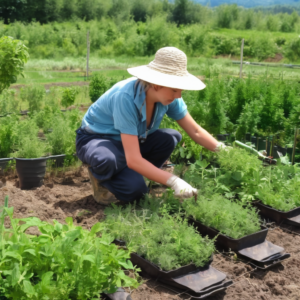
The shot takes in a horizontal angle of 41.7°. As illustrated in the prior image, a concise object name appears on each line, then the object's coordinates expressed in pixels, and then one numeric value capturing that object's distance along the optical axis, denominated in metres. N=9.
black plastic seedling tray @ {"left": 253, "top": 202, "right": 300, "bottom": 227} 3.08
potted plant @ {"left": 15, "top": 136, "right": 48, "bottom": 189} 3.61
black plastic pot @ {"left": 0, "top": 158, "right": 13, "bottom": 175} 3.91
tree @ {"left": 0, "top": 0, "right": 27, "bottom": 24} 36.12
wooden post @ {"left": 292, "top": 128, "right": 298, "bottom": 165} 3.95
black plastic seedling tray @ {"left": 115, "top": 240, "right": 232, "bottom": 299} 2.19
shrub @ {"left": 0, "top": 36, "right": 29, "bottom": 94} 4.02
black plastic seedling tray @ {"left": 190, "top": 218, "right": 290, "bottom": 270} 2.55
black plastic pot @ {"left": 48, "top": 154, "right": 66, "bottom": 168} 4.03
